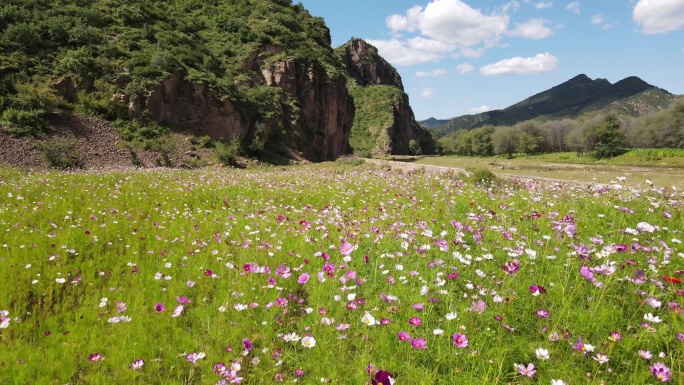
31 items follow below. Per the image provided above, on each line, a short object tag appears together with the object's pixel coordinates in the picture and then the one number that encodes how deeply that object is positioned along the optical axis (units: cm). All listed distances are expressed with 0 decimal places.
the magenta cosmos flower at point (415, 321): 277
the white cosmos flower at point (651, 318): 254
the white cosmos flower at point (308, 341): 269
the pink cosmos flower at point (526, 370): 226
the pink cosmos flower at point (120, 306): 349
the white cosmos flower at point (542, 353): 248
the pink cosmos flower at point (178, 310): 339
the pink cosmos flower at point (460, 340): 245
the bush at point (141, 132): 2477
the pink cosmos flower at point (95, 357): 274
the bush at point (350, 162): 3412
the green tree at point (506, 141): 10219
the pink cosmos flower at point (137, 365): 282
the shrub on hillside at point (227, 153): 2736
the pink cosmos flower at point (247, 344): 280
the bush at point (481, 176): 1436
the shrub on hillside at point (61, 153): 1964
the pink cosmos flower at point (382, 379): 178
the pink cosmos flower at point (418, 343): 239
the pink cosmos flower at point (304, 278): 378
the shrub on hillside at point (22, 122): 2033
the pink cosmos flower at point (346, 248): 386
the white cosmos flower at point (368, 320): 286
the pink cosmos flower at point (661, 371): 213
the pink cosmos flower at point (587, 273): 278
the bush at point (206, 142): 2842
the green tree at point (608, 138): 6507
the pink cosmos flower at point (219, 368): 272
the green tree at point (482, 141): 11269
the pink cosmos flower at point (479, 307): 283
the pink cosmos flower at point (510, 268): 310
